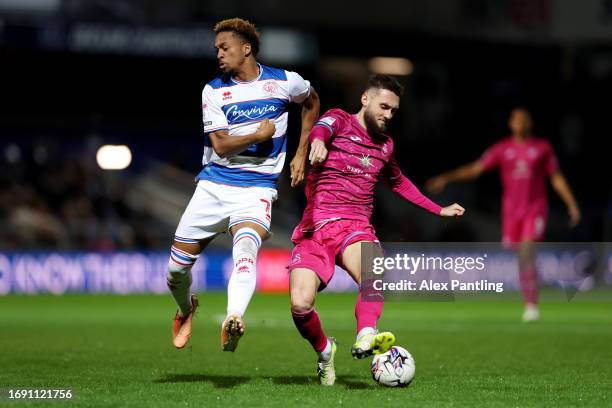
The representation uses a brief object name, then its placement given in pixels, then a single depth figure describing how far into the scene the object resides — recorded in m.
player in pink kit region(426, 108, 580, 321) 25.80
